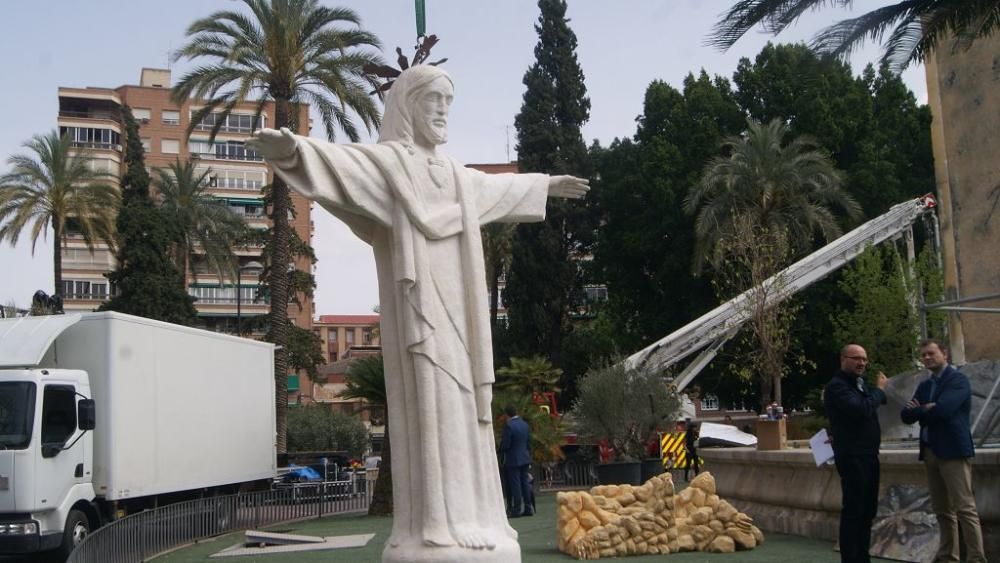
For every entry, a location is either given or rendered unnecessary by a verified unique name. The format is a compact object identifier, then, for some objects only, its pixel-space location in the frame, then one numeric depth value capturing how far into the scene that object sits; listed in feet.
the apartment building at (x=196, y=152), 234.38
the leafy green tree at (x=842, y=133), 130.00
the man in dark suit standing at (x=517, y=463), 58.39
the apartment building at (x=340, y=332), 382.01
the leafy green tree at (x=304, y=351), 177.17
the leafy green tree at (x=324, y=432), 154.92
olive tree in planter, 81.05
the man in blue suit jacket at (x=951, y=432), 28.81
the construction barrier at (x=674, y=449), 99.35
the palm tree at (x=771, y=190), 118.11
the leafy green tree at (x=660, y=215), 138.31
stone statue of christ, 23.76
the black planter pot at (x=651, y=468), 79.46
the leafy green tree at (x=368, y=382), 70.90
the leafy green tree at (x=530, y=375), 111.86
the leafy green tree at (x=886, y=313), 113.39
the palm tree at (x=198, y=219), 153.69
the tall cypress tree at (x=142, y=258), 142.51
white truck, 46.68
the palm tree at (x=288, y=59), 95.76
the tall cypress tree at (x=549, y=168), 153.99
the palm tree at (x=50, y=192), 123.65
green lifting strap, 28.76
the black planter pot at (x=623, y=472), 75.31
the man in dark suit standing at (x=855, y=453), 27.68
